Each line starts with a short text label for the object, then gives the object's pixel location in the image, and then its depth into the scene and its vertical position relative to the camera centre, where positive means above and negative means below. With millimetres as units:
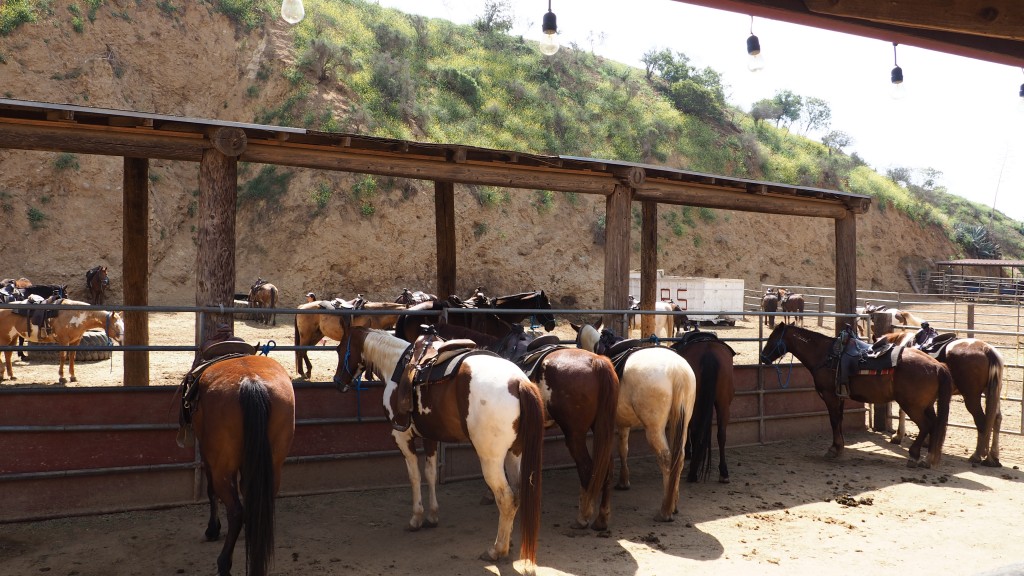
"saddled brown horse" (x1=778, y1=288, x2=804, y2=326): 25141 -671
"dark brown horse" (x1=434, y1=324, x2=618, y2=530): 5414 -995
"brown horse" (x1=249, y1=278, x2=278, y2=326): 19344 -414
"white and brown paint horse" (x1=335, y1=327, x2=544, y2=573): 4660 -979
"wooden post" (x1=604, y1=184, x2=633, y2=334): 8867 +468
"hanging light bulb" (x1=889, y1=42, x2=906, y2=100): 4568 +1396
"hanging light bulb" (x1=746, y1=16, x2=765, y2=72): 4734 +1602
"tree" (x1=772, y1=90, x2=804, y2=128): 58781 +15428
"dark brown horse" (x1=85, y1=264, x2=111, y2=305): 18000 -16
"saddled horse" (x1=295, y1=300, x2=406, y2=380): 11688 -736
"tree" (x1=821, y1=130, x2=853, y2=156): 54719 +11606
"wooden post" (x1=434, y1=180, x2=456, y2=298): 10023 +681
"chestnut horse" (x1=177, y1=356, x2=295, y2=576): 4145 -1010
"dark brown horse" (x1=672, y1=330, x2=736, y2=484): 7102 -1049
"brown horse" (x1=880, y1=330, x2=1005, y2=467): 8172 -1163
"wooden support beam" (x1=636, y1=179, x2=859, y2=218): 9578 +1250
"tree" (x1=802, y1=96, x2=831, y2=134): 60188 +14984
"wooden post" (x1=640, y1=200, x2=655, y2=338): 11852 +423
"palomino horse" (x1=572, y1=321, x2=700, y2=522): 5980 -1037
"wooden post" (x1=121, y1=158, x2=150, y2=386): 7891 +380
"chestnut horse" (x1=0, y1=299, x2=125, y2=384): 10906 -747
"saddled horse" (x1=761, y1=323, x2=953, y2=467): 7848 -1234
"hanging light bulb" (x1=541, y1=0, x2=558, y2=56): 4500 +1668
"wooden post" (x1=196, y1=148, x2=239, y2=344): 6652 +487
